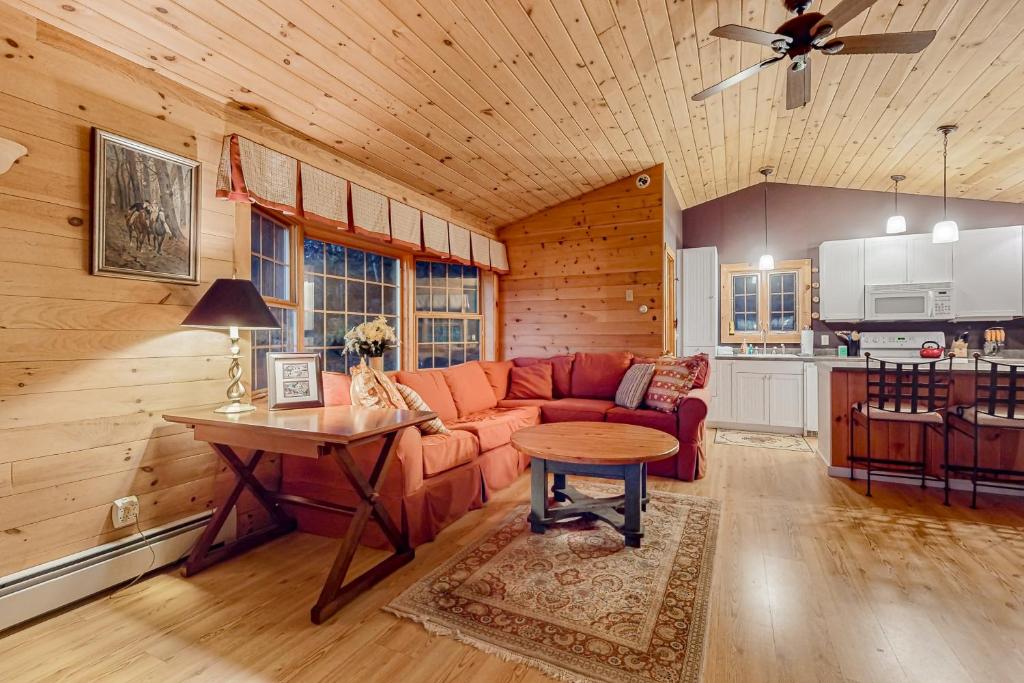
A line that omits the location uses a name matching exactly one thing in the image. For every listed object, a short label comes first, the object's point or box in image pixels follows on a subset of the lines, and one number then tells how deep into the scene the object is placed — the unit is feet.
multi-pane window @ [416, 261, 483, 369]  15.28
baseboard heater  5.94
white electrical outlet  6.95
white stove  16.98
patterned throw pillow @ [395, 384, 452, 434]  9.58
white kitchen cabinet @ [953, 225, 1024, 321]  15.21
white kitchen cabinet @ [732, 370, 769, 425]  17.51
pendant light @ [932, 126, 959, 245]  12.96
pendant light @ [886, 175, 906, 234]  15.08
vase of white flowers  10.14
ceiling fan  6.88
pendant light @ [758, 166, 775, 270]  17.63
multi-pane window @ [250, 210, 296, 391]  9.66
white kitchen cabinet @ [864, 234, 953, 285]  16.06
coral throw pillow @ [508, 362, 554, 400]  15.49
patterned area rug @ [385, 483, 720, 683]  5.35
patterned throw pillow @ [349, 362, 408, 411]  8.69
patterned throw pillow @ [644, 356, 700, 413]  12.62
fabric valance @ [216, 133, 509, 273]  8.48
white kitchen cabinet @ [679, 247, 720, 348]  19.29
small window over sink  18.76
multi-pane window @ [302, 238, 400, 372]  11.42
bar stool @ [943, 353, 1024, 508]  9.48
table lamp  7.07
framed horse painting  6.79
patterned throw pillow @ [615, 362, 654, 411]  13.35
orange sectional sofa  8.36
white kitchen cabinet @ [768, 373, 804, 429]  16.96
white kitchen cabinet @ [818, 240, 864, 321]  17.11
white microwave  15.92
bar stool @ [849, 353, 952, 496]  10.23
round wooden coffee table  7.91
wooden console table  6.20
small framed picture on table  8.14
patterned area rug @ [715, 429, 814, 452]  15.43
